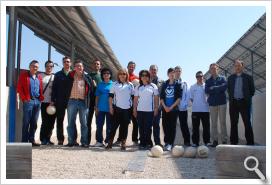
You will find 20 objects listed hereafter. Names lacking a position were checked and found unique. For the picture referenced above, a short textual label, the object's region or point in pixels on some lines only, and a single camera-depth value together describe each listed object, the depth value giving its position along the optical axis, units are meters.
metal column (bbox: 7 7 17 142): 3.96
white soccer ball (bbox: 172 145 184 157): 3.95
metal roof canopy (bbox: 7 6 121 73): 6.37
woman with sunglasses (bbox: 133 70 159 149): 4.48
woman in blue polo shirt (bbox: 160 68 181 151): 4.57
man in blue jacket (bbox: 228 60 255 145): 4.54
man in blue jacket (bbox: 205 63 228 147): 4.78
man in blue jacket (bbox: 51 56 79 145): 4.56
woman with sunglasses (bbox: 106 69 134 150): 4.45
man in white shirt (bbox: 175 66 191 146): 4.64
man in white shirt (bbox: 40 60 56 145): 4.64
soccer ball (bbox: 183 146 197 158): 4.00
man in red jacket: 4.40
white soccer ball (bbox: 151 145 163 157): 3.89
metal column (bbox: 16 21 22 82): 6.88
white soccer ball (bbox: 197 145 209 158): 3.96
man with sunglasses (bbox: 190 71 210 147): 4.88
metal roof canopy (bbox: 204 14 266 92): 7.21
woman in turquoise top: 4.57
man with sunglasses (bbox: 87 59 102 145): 4.71
